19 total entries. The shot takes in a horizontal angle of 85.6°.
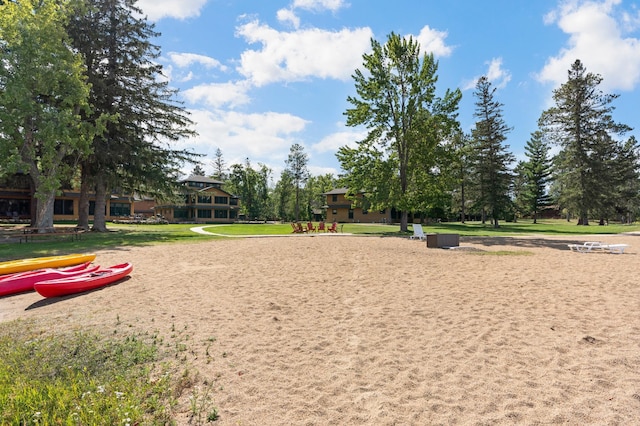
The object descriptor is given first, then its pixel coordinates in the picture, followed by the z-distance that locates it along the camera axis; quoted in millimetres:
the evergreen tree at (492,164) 44750
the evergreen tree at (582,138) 43188
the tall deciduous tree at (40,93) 20547
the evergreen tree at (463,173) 49353
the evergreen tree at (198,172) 116162
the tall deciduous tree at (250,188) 75750
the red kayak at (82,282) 8266
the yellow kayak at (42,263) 10438
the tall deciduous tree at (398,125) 30219
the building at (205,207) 63344
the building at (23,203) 31391
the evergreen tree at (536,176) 71250
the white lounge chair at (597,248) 16178
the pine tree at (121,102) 27109
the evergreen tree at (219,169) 100625
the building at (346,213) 60706
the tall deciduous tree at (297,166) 75500
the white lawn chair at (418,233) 23109
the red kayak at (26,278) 9055
